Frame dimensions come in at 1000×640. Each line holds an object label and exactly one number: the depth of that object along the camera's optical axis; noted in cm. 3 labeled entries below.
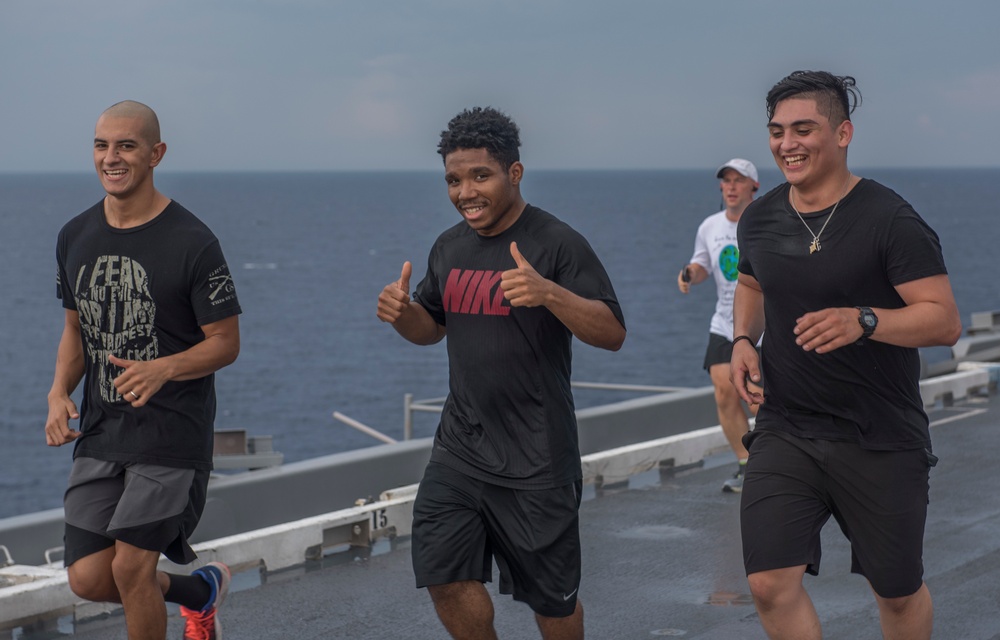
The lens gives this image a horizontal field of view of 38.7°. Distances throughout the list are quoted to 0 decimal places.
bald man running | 509
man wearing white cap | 916
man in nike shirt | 491
